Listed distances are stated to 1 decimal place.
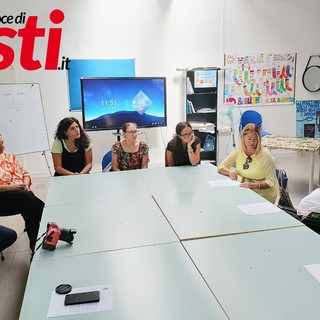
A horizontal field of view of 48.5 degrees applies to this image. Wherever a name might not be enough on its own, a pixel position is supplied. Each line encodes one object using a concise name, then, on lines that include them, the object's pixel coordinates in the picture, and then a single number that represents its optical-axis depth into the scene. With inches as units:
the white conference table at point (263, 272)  49.4
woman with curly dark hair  140.2
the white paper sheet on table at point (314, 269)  56.7
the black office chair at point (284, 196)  101.5
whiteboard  162.1
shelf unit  218.5
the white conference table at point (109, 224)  70.1
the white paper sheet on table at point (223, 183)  106.7
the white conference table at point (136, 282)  49.5
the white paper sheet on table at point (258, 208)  85.0
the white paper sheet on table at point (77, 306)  50.4
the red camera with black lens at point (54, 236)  68.2
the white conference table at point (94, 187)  100.0
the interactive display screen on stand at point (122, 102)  193.0
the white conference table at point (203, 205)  76.6
